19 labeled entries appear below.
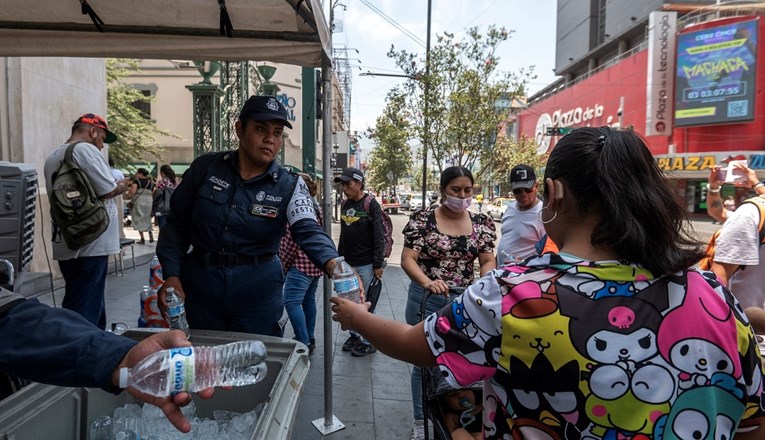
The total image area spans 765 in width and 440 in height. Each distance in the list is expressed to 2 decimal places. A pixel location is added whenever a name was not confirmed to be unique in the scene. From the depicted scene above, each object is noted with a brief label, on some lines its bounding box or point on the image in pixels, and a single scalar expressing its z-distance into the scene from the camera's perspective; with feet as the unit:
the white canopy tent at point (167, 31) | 9.12
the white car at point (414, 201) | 128.52
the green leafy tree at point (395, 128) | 35.72
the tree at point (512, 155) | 38.58
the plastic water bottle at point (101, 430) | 5.84
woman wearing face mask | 11.07
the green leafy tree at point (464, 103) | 31.12
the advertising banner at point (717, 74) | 82.94
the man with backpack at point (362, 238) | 16.11
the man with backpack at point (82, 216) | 12.07
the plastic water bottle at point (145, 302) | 12.34
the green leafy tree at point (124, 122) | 51.98
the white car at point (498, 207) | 105.23
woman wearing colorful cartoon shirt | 3.57
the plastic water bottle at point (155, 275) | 13.03
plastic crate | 4.85
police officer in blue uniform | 8.49
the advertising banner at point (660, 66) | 91.66
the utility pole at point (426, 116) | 32.27
